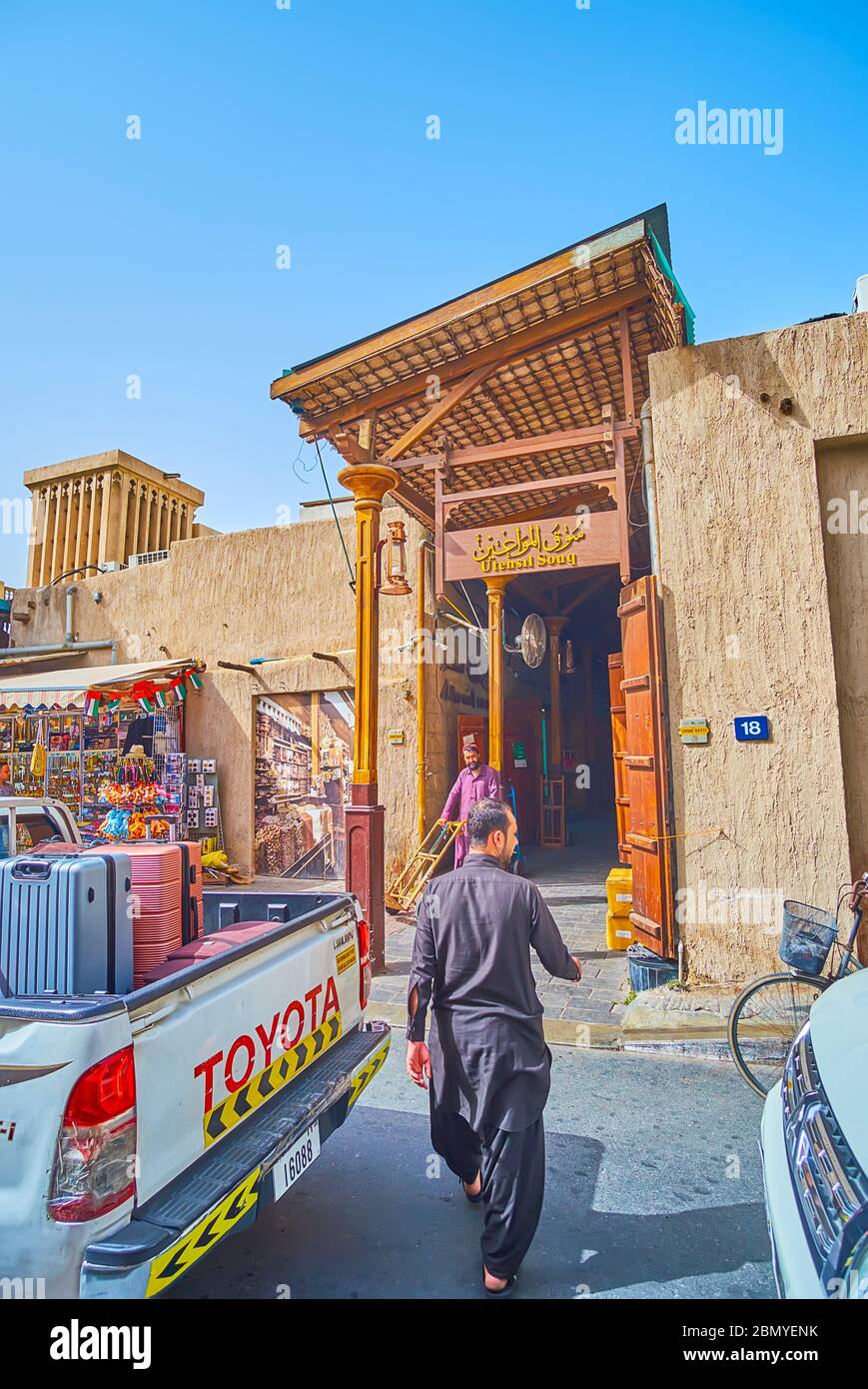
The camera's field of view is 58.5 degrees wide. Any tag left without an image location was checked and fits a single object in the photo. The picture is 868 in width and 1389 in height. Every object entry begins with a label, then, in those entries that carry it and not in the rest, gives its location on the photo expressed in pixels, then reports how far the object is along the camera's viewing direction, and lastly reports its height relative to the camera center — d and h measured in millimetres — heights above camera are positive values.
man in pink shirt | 7945 -183
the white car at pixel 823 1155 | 1793 -1075
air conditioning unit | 13953 +3980
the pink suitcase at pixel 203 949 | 3064 -719
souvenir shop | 10789 +332
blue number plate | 5586 +216
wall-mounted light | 7497 +1903
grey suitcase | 2492 -479
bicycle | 4203 -1466
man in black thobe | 2648 -927
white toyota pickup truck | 1882 -970
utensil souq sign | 7125 +2092
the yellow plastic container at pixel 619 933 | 6992 -1547
